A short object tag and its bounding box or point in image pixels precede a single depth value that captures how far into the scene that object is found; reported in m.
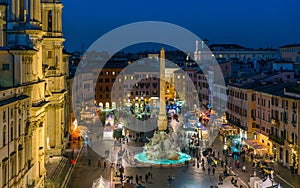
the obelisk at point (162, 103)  67.06
